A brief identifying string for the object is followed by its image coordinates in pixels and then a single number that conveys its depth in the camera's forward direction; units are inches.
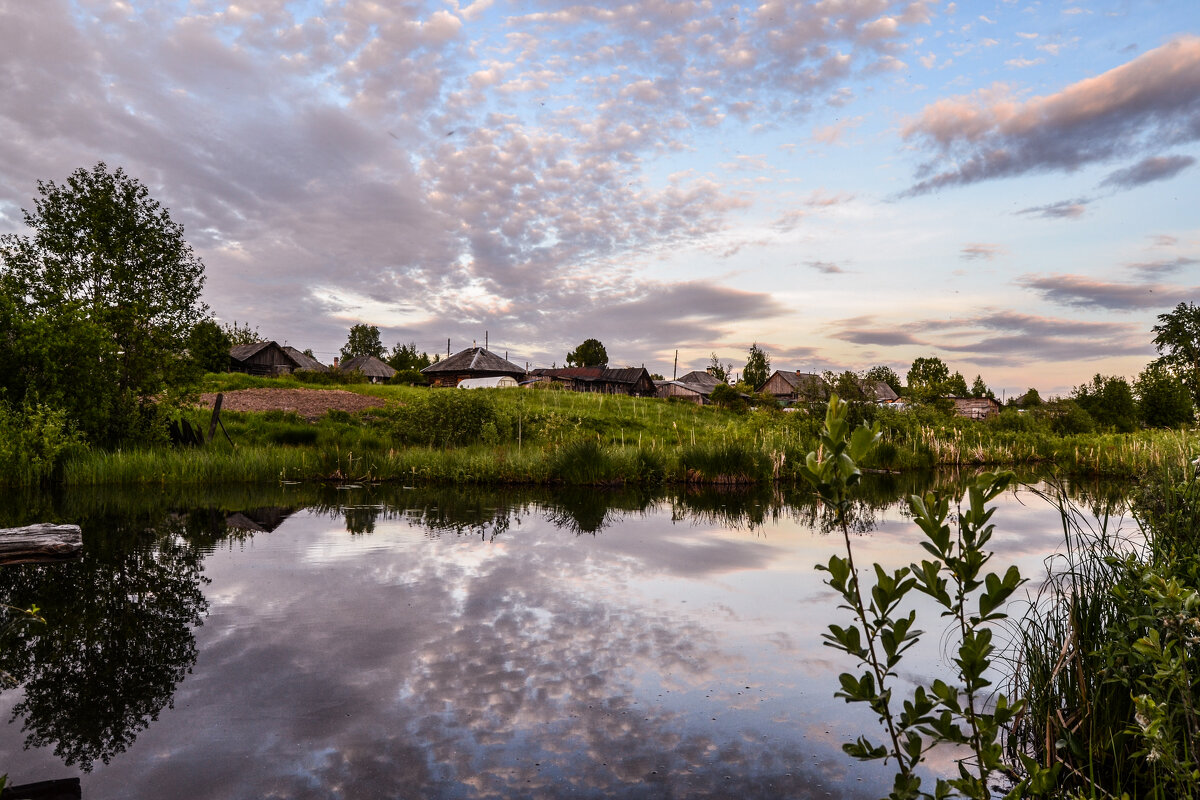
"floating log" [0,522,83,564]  159.8
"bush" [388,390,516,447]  840.9
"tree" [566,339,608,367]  4175.2
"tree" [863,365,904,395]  3369.1
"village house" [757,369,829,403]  3080.7
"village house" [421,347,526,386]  2588.6
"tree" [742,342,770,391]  3427.7
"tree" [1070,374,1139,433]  1830.7
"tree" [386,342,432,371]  3539.9
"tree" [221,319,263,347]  3303.2
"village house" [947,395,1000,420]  2226.4
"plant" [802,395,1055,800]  79.3
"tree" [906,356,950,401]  3511.1
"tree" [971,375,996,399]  3207.7
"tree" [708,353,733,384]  4153.3
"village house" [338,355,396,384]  2859.3
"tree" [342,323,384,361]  4099.4
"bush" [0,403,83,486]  553.0
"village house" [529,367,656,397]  2893.7
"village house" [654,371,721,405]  2997.0
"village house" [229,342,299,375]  2315.5
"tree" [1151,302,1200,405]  2000.5
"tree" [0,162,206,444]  634.2
